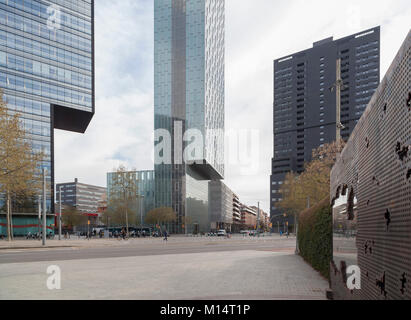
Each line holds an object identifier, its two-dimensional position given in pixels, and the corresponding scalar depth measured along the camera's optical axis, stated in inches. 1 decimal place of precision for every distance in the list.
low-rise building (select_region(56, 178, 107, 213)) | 6958.7
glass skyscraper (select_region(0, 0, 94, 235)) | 2817.4
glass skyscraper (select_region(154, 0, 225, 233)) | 3452.3
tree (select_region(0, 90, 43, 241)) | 806.5
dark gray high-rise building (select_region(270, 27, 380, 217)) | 5108.3
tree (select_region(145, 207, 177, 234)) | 3058.6
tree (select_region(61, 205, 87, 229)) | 3816.7
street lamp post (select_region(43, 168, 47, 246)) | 1214.1
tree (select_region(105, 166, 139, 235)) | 2052.2
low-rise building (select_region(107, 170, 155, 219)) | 3604.8
